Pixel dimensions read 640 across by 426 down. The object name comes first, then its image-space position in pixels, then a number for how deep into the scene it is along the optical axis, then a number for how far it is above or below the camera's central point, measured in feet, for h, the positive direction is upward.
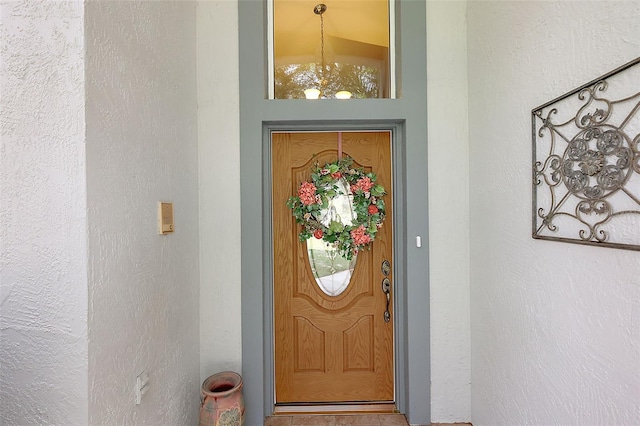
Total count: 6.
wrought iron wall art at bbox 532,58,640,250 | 2.90 +0.52
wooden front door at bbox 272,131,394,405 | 6.64 -2.47
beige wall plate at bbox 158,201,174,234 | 4.60 -0.07
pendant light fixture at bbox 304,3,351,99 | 6.45 +2.98
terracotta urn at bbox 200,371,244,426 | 5.08 -3.47
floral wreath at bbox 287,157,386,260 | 6.42 +0.14
